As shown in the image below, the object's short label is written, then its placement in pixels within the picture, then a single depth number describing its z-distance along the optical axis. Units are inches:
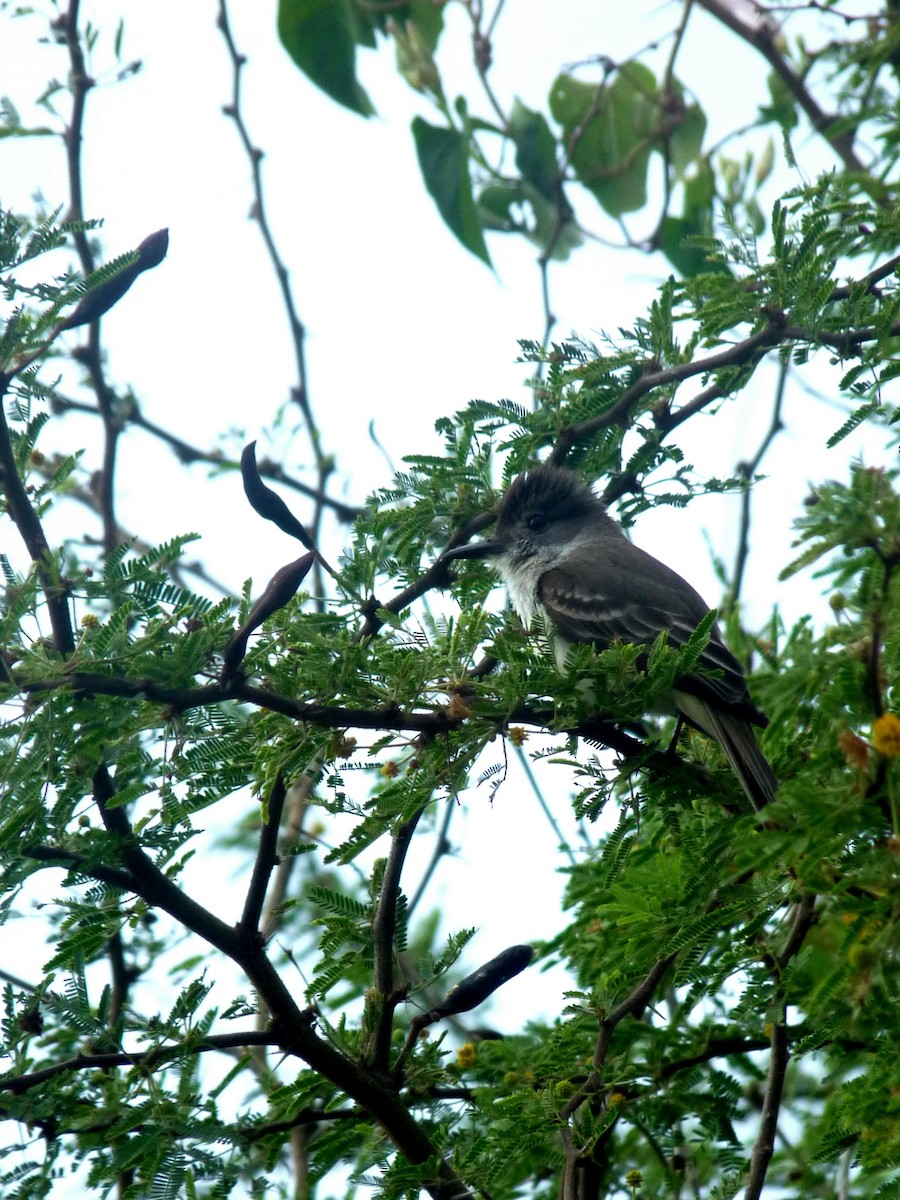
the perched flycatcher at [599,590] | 339.3
